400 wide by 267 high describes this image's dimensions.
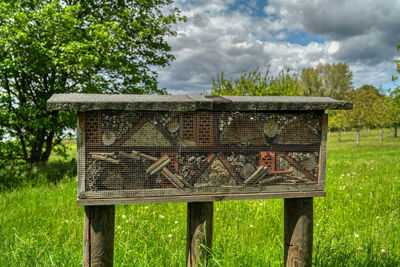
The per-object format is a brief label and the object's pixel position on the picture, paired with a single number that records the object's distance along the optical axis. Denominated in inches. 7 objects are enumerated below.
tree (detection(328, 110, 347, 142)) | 1042.3
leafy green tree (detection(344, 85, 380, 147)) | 995.3
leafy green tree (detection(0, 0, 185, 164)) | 283.0
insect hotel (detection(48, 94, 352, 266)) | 73.1
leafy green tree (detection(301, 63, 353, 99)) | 1812.3
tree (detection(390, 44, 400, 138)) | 440.5
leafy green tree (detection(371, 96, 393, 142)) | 987.1
